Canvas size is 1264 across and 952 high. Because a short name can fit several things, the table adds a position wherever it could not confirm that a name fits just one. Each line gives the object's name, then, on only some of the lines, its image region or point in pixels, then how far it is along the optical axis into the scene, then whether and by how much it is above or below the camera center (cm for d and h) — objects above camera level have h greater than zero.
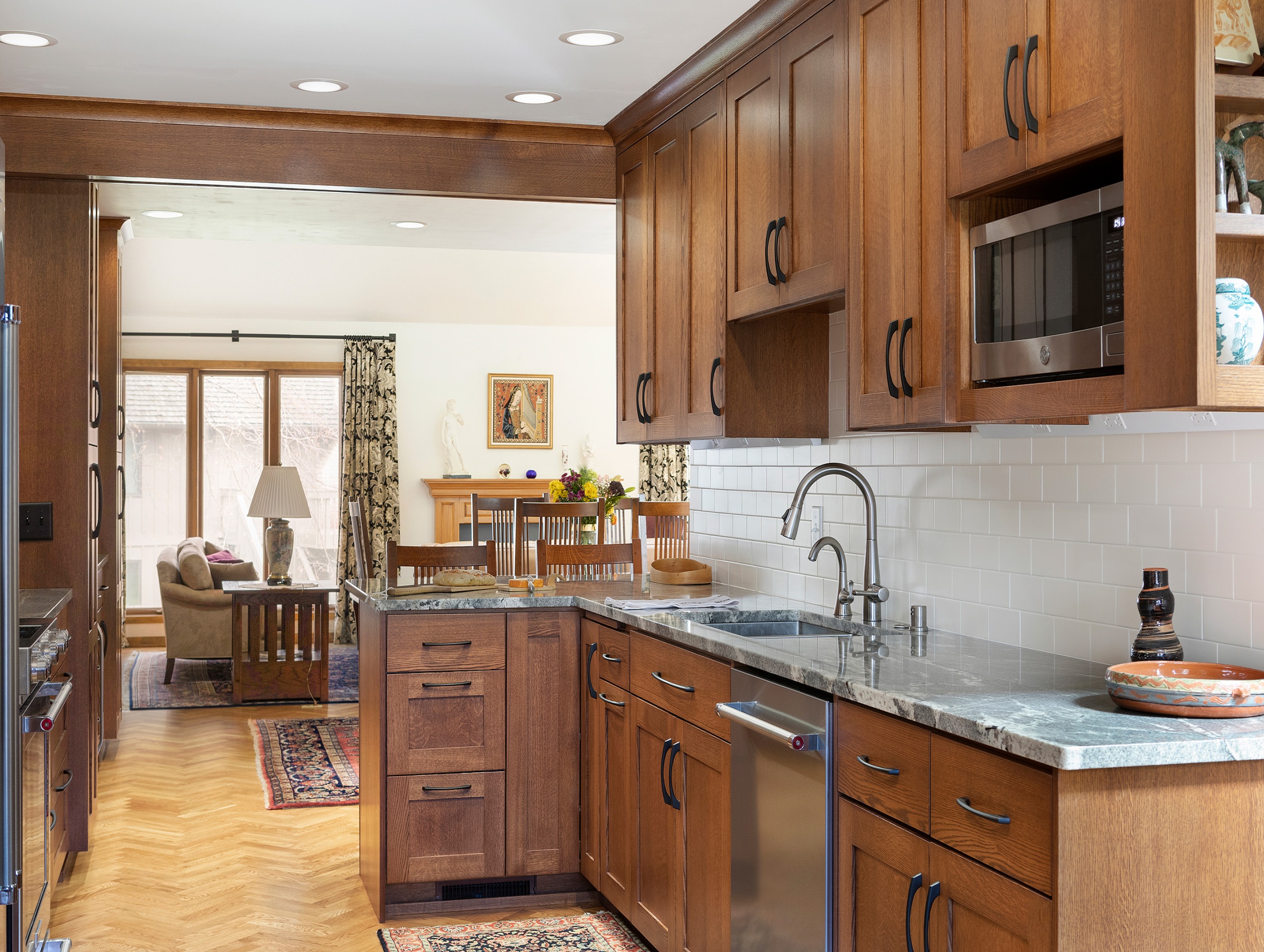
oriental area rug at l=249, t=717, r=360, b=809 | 493 -135
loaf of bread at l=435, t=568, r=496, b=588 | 384 -35
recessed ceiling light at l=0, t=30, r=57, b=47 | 316 +118
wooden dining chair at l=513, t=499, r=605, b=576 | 647 -30
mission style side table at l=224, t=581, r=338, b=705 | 683 -102
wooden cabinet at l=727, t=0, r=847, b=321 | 277 +77
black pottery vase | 195 -25
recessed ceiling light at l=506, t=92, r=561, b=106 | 375 +120
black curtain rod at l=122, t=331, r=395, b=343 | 927 +109
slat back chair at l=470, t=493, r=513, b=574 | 743 -35
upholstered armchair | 734 -86
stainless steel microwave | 188 +31
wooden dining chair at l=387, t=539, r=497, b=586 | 420 -31
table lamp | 716 -23
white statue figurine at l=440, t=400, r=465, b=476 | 984 +24
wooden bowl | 411 -35
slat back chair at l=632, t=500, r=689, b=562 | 683 -32
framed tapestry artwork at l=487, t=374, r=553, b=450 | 1002 +52
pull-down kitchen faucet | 291 -17
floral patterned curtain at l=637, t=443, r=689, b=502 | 1069 -4
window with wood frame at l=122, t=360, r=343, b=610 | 934 +22
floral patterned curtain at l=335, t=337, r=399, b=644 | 950 +26
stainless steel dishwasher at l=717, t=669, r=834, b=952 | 218 -69
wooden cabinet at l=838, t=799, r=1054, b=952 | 165 -66
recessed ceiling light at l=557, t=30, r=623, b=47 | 321 +119
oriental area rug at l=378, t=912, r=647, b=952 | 332 -135
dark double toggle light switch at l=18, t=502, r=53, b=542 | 396 -17
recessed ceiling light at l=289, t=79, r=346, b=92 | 361 +119
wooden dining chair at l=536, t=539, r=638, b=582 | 418 -30
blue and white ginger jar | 171 +21
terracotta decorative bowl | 170 -33
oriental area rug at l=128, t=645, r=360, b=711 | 696 -135
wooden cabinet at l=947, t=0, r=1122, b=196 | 188 +67
